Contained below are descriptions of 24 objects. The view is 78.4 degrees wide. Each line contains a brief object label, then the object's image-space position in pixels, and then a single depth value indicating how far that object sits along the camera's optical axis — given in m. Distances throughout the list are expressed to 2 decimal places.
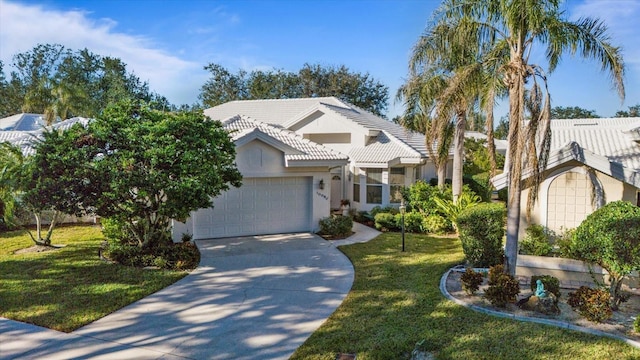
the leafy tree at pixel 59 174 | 9.99
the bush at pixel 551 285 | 7.96
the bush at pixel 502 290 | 7.87
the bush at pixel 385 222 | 17.12
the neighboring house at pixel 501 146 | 41.88
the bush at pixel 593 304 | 7.13
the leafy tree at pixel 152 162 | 10.16
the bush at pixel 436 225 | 16.42
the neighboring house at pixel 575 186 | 10.47
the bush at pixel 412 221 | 16.91
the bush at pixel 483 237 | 10.84
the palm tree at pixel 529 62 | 8.55
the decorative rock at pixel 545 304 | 7.67
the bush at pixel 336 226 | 15.36
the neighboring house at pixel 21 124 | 22.27
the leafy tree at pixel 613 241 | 7.29
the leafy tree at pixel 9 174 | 10.70
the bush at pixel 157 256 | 11.12
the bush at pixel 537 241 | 10.55
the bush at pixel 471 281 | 8.54
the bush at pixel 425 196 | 17.11
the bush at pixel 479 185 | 23.81
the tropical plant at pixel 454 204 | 15.86
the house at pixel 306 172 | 14.90
